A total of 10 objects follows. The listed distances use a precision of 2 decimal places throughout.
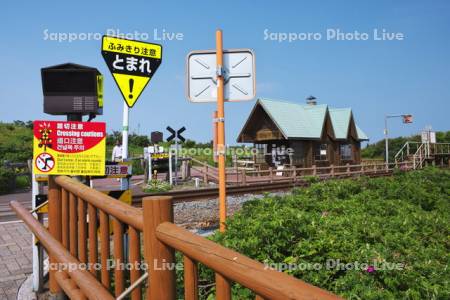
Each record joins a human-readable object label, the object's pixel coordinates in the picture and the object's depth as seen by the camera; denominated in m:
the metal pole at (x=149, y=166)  17.94
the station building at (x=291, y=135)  26.94
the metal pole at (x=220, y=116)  4.86
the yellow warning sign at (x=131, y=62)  4.66
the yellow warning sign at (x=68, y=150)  3.45
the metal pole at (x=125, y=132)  4.63
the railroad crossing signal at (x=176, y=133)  16.66
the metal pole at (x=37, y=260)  4.07
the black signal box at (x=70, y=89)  3.81
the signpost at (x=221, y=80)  4.88
